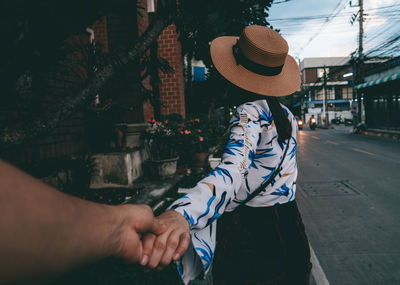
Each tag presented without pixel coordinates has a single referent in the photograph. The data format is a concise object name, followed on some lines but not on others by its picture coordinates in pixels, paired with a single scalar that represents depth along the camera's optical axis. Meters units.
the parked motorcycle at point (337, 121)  49.06
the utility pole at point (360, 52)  25.16
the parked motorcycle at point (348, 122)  42.09
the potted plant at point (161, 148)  5.91
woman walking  1.45
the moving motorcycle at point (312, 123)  35.66
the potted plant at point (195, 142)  7.27
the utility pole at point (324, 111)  37.81
